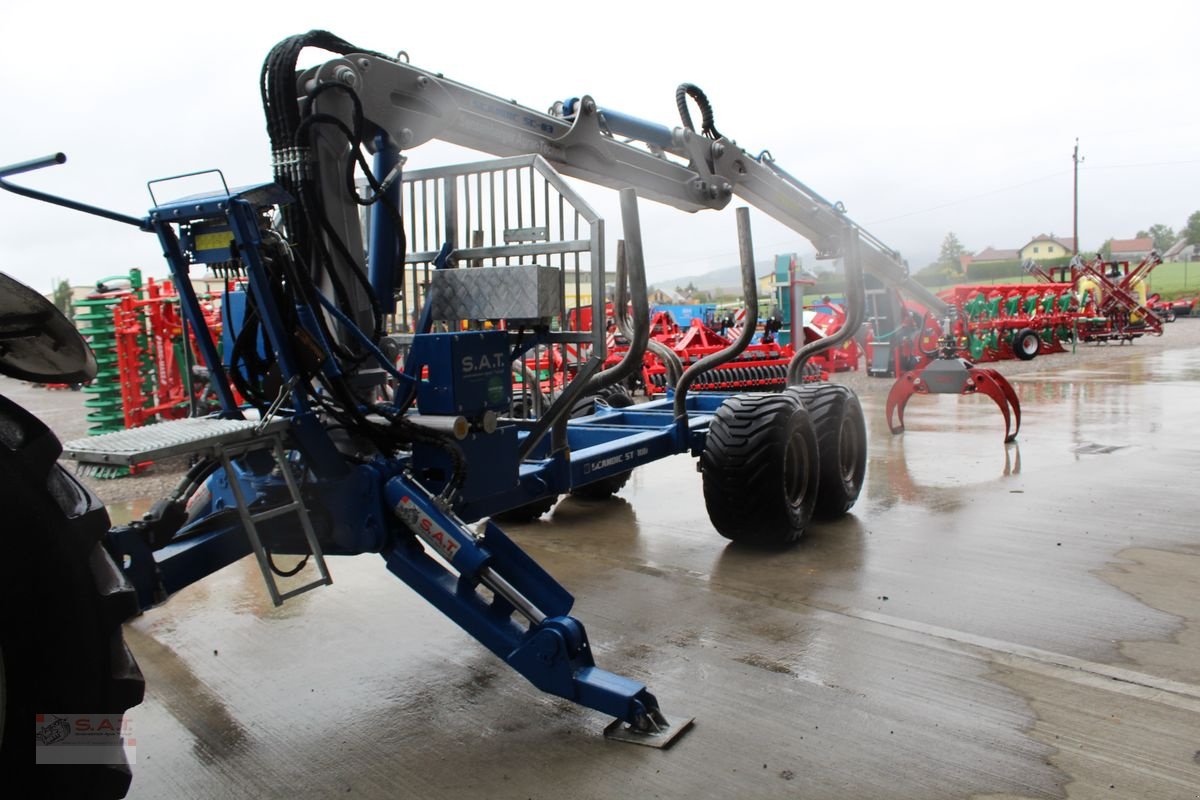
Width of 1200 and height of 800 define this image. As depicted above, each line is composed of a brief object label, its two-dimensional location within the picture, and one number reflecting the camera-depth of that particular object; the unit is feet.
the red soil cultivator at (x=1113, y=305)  87.40
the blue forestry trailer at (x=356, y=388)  8.83
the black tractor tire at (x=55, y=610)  7.51
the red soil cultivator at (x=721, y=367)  48.91
